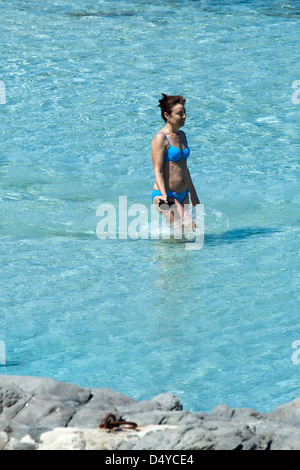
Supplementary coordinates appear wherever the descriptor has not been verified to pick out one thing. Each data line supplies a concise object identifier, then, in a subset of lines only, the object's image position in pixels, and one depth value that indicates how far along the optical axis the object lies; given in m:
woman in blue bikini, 14.52
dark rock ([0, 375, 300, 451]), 7.16
